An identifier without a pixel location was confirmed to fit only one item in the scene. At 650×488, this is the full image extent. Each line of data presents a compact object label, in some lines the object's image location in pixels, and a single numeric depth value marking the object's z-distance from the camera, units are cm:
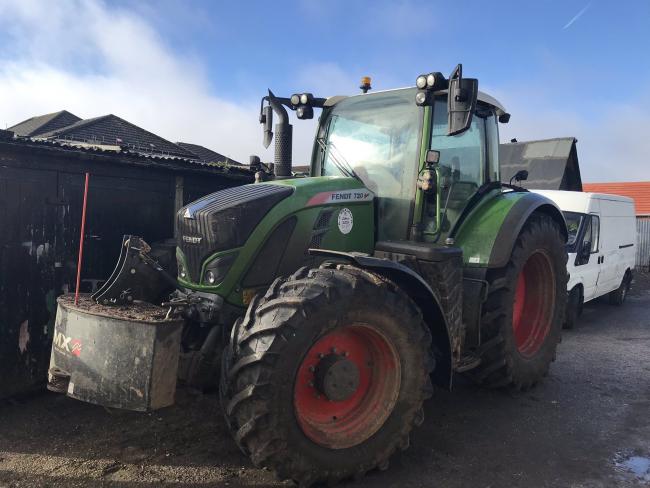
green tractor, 296
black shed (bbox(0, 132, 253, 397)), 437
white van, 833
